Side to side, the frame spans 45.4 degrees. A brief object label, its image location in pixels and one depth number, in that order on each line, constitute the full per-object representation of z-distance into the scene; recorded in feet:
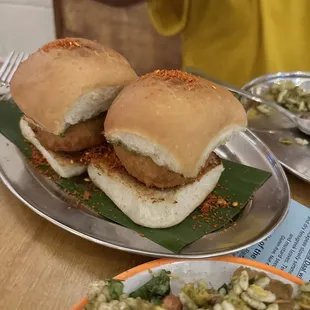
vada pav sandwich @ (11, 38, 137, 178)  0.67
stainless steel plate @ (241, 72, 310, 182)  0.85
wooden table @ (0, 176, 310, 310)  0.58
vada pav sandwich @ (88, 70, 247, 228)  0.60
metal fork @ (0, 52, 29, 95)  1.01
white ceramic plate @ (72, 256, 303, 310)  0.54
